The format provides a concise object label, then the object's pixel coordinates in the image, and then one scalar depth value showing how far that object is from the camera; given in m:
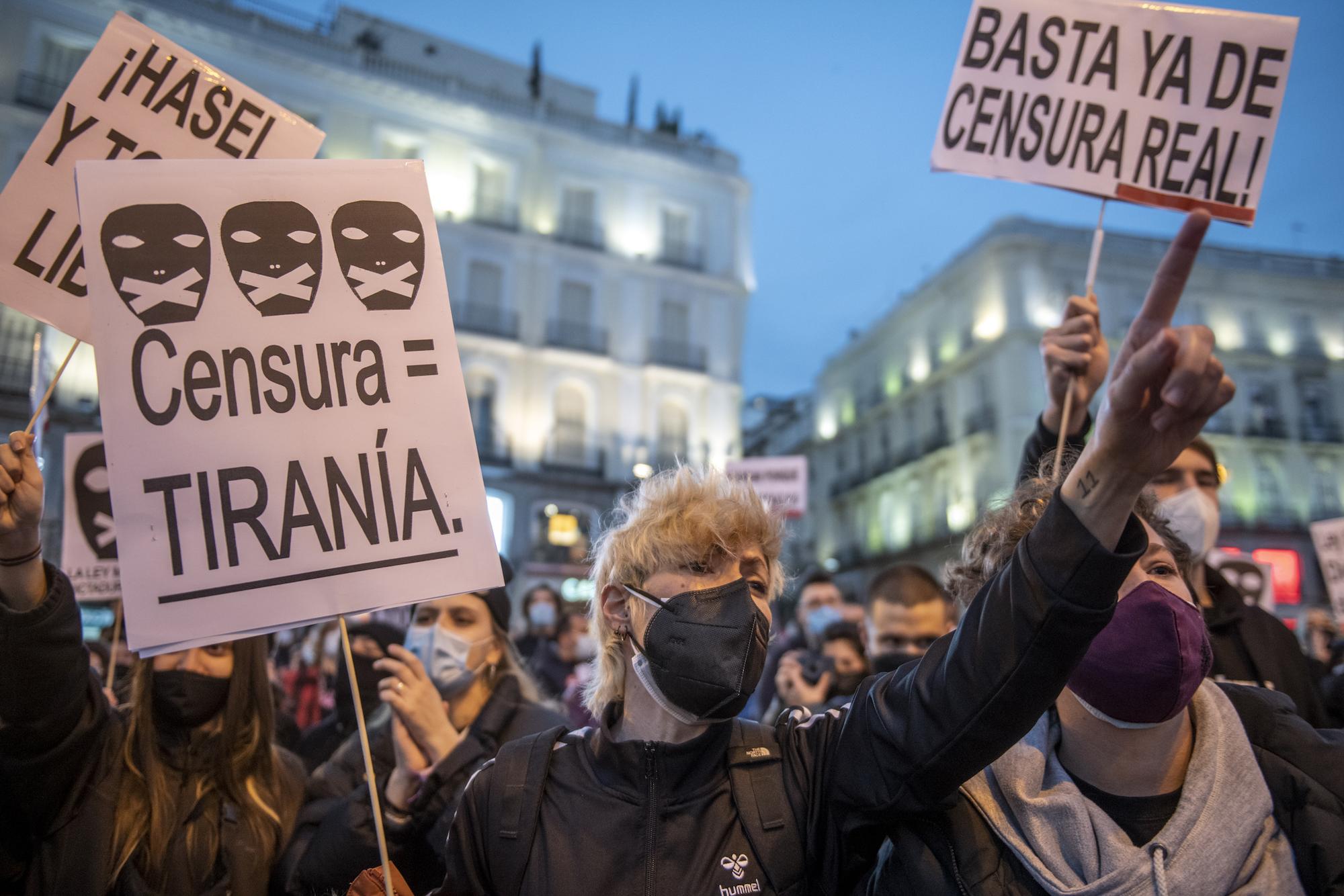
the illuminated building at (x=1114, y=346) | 29.86
